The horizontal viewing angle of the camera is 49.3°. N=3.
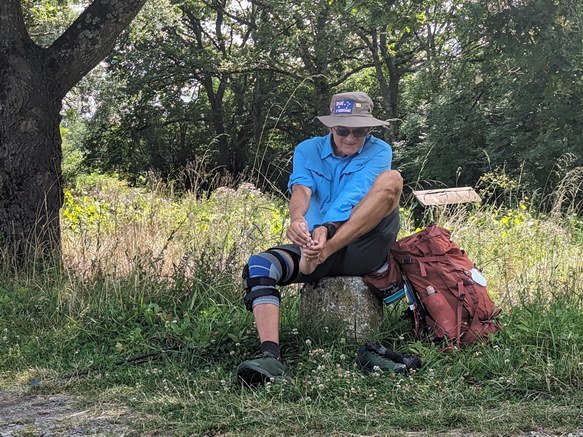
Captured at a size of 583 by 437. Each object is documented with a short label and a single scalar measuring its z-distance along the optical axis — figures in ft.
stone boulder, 11.90
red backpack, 11.12
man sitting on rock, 11.02
